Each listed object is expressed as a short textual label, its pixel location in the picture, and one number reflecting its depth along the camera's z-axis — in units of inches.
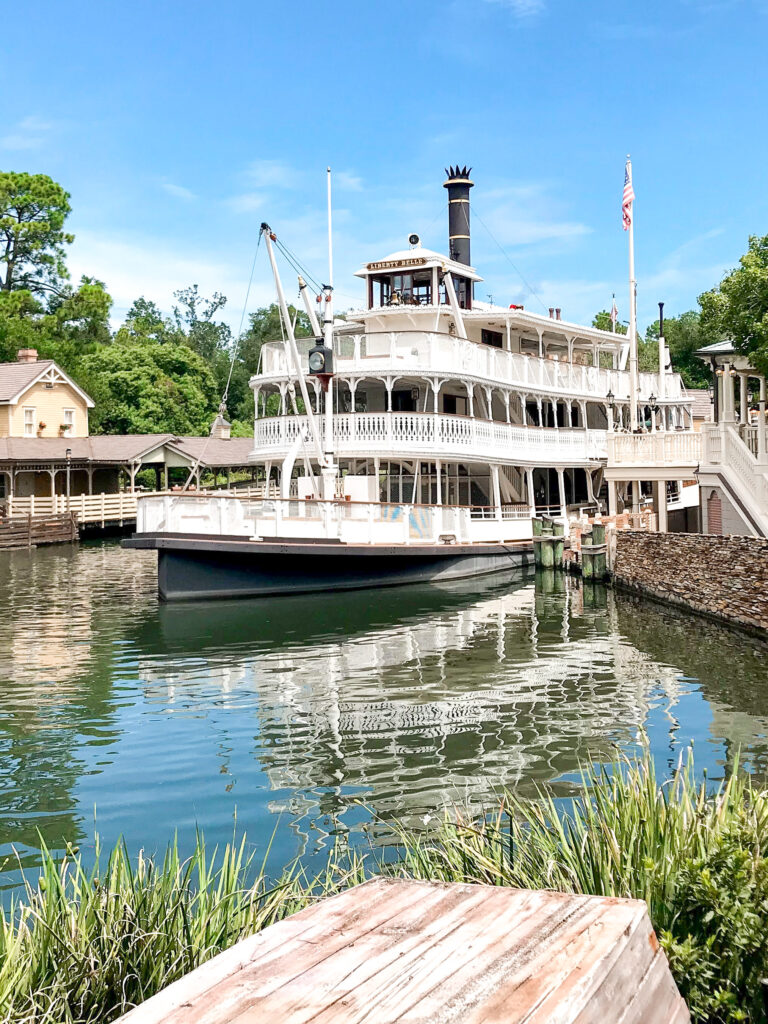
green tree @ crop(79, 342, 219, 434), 2716.5
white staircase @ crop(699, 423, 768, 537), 981.2
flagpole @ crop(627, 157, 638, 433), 1409.9
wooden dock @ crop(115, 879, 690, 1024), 123.0
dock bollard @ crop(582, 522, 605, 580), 1137.4
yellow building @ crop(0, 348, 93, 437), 2137.1
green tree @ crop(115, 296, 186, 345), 3335.6
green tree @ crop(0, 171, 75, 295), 2878.9
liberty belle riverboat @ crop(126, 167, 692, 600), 979.9
